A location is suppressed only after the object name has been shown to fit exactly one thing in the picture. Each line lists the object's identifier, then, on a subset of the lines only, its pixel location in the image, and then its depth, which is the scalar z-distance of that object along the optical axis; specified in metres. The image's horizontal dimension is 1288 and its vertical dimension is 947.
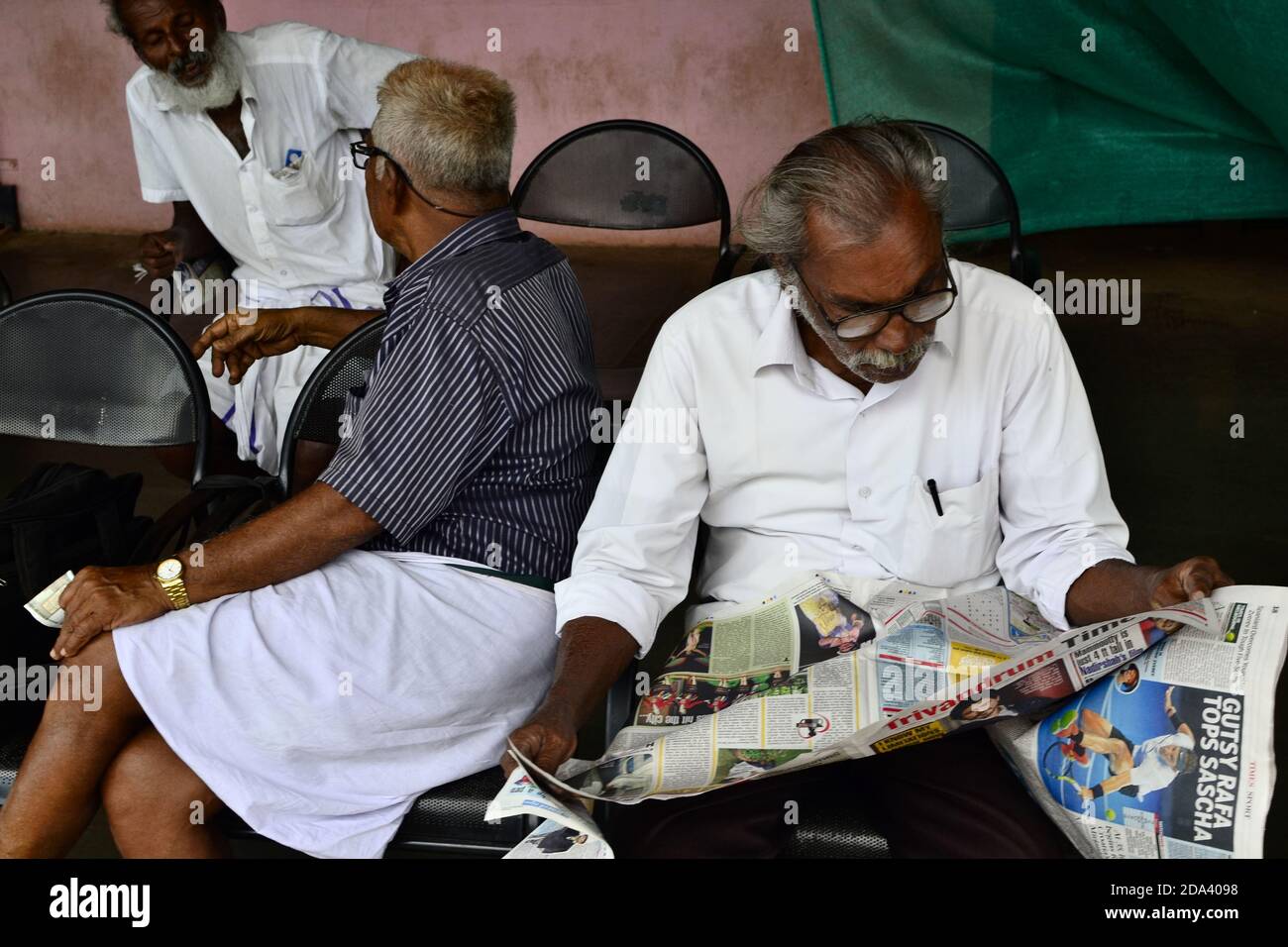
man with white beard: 3.21
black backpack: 2.08
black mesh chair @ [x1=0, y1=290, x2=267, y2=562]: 2.34
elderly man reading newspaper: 1.72
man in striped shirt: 1.79
